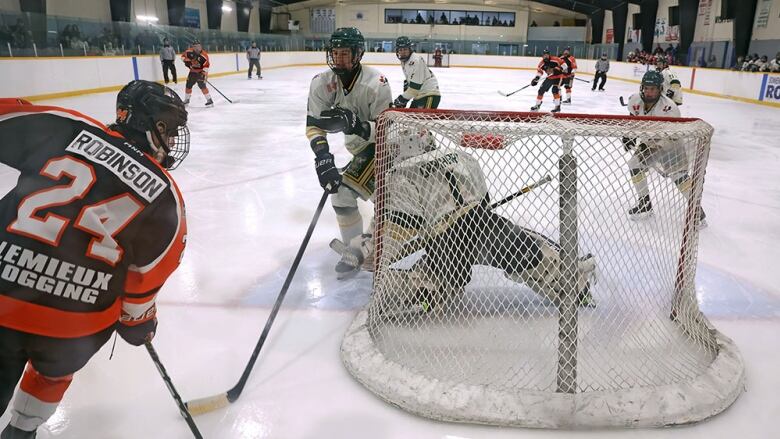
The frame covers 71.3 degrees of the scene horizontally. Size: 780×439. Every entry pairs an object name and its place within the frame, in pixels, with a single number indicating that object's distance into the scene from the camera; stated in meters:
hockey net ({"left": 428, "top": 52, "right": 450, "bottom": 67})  20.54
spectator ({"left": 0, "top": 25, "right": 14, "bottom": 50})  7.79
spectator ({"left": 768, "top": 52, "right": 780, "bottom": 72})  10.00
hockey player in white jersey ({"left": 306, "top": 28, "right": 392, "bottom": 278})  2.28
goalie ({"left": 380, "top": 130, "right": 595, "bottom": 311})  1.93
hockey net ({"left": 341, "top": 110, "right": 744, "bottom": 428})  1.55
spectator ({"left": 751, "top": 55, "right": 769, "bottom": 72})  10.38
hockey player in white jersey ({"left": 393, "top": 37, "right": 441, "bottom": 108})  4.43
